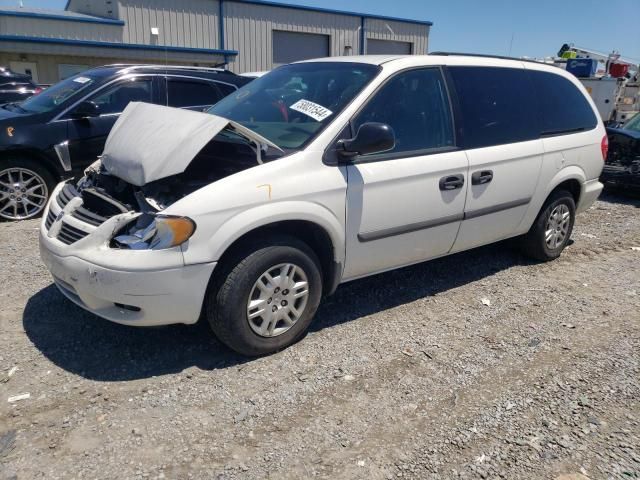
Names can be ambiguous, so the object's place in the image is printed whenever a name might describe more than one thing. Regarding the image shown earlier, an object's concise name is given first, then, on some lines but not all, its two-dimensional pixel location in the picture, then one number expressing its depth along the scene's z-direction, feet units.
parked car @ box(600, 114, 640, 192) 26.78
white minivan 9.82
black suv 19.43
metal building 59.41
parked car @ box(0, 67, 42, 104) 31.24
